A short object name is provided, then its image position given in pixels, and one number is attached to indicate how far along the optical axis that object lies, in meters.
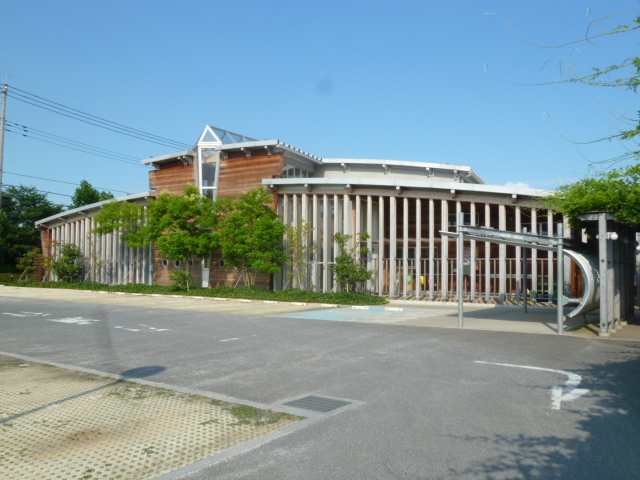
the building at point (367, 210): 22.00
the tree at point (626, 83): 3.66
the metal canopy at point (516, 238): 13.10
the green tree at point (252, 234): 25.11
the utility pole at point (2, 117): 29.85
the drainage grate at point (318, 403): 5.97
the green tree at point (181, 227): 28.05
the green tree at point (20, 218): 50.47
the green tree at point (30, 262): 40.00
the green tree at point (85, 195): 68.31
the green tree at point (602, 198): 11.23
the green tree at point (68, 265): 36.75
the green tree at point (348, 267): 23.38
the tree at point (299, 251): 25.75
